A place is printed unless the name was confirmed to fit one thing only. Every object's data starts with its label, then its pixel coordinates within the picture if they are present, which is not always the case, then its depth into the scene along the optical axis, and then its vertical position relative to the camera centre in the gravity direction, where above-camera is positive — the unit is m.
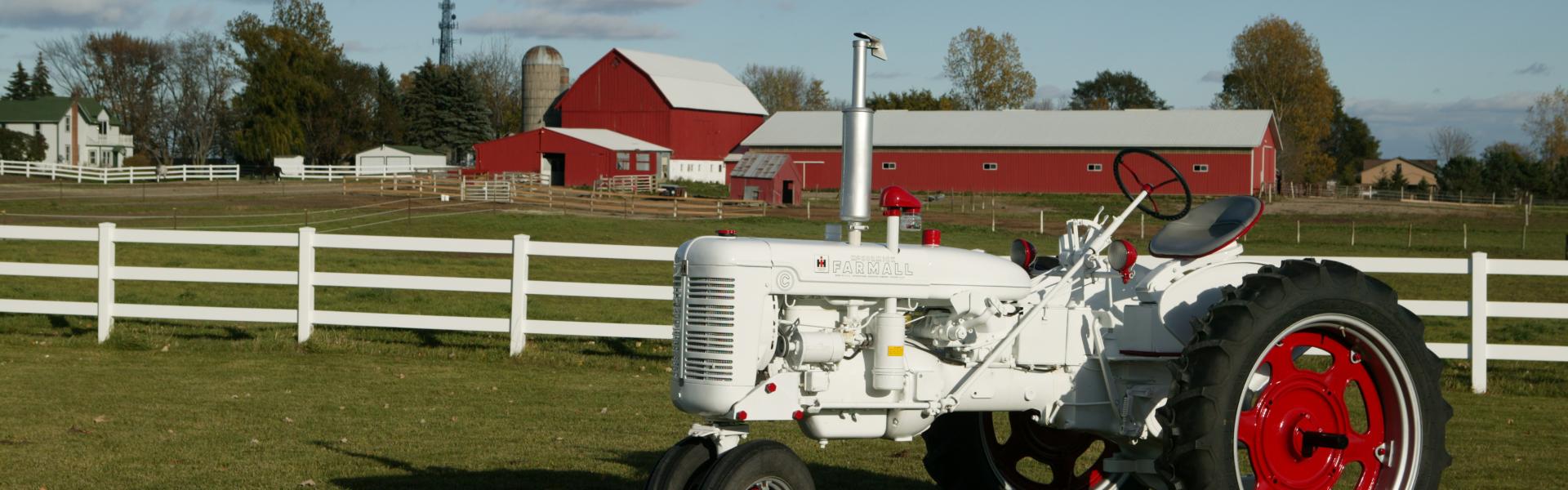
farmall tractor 5.03 -0.53
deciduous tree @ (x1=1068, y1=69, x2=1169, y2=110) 119.62 +10.54
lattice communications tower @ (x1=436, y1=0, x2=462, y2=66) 129.75 +16.15
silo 85.38 +7.36
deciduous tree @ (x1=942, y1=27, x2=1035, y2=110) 89.56 +8.84
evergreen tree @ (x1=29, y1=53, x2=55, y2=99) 101.25 +7.70
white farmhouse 84.38 +3.97
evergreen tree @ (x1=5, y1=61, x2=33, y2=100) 100.44 +7.40
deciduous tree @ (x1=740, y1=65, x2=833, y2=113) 118.06 +9.90
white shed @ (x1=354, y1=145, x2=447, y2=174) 85.56 +2.49
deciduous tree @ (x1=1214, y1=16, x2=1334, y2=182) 82.12 +8.17
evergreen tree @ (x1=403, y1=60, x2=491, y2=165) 92.71 +5.75
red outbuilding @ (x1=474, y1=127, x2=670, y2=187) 64.69 +2.17
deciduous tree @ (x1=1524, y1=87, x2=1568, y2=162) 98.50 +6.49
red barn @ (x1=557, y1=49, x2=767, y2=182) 71.50 +4.92
